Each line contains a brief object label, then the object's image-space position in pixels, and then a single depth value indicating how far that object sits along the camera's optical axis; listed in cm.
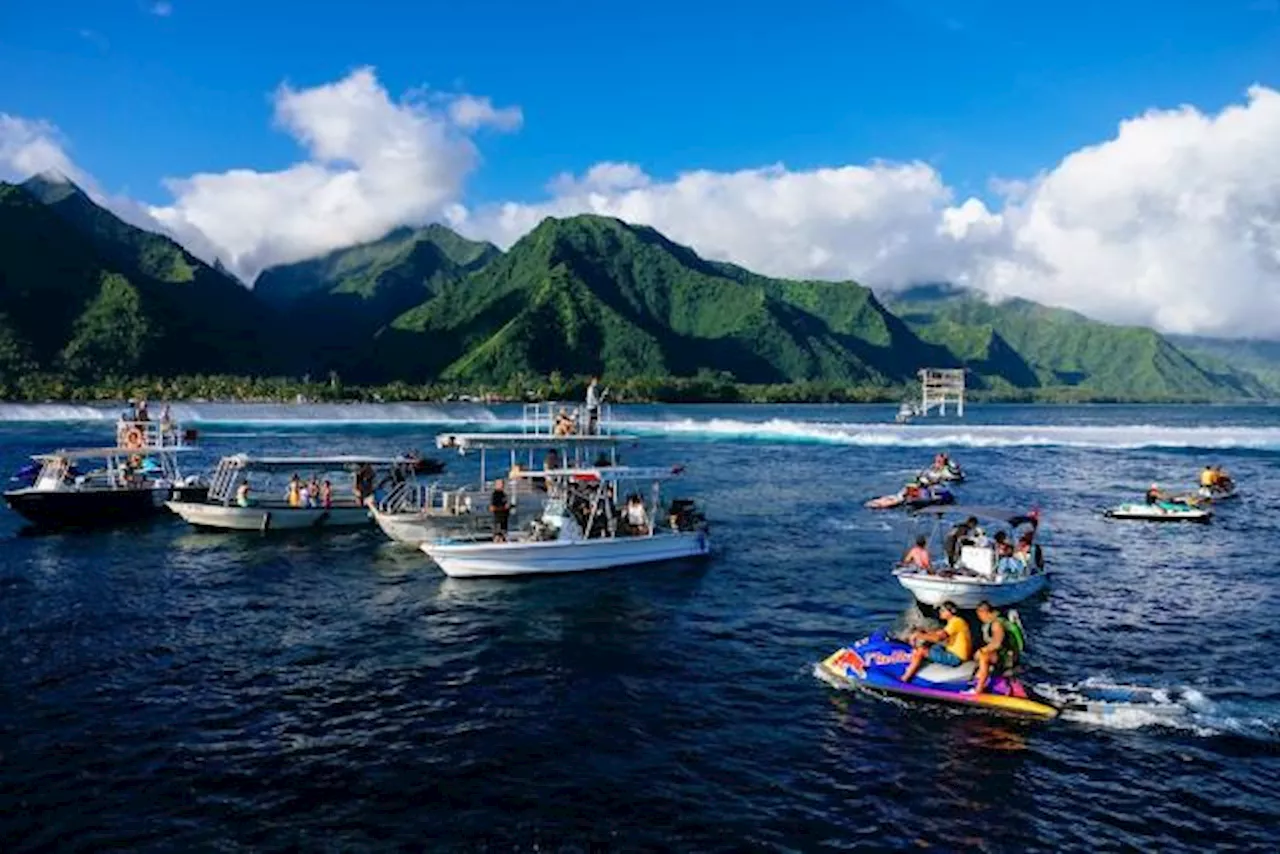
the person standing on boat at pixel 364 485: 5175
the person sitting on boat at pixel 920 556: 3325
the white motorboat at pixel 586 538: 3678
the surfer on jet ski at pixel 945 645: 2361
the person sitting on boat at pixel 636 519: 4019
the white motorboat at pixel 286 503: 4894
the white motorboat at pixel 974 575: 3195
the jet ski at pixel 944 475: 7412
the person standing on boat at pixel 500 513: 3747
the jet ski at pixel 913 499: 6109
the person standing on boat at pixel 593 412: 4459
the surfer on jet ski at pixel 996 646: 2288
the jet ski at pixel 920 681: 2242
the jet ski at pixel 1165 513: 5581
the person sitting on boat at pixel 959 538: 3456
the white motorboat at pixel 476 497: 4188
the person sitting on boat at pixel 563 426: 4550
